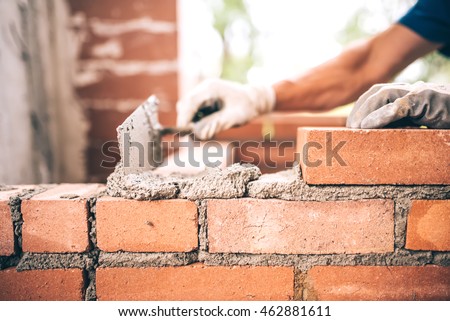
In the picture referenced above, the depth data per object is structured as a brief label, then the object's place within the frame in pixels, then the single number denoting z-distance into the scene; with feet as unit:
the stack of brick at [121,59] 6.09
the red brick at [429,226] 2.54
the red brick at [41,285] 2.65
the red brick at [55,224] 2.59
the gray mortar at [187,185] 2.56
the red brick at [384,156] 2.44
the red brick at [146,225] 2.59
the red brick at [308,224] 2.58
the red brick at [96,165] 6.49
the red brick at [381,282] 2.61
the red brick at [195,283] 2.65
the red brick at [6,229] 2.61
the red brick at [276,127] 7.50
